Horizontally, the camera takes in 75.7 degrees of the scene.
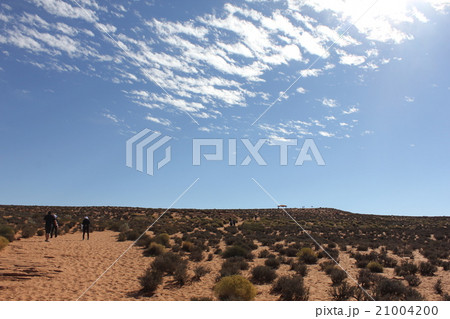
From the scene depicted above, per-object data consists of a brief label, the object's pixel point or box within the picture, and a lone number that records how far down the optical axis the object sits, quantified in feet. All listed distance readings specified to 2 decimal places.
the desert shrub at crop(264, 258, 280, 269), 52.92
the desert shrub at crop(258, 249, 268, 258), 63.08
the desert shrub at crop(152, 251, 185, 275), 46.34
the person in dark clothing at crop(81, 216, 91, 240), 79.79
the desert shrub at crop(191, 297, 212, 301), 30.68
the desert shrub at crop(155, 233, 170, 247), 74.44
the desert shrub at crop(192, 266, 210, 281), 43.32
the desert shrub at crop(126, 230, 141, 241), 87.15
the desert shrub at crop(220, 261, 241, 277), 42.84
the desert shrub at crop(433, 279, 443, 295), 38.59
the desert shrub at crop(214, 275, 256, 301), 32.27
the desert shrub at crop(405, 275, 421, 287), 41.90
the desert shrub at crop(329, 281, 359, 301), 34.63
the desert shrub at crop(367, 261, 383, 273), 51.31
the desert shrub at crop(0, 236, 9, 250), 57.58
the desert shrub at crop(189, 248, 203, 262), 57.98
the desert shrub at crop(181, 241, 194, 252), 68.88
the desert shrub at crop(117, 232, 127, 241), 84.69
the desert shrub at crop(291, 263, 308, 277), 47.62
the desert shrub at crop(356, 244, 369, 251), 74.33
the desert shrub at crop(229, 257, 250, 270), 50.42
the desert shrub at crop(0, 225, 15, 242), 68.22
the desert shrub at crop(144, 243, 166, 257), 63.52
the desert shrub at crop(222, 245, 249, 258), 61.98
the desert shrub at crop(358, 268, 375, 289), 40.60
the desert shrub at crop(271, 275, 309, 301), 34.01
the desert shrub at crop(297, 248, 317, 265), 58.34
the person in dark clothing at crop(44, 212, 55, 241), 70.17
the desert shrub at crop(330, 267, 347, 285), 42.16
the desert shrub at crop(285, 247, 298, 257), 65.09
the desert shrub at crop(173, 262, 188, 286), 40.88
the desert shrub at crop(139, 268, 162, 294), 36.99
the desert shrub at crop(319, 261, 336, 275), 48.85
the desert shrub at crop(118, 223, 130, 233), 101.78
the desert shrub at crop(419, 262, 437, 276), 49.65
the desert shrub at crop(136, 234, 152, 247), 73.69
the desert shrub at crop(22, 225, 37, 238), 75.52
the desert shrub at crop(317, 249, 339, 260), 63.64
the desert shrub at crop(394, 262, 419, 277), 49.09
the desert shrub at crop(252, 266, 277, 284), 42.47
